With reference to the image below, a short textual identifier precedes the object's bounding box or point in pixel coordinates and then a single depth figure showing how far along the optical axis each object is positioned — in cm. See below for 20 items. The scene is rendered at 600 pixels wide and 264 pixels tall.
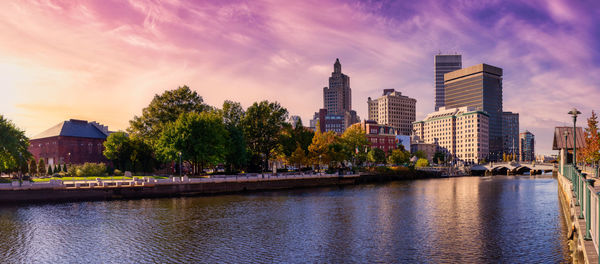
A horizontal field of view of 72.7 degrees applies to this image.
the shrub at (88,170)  8538
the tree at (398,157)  16438
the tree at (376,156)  15900
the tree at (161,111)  9938
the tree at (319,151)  11006
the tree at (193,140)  8250
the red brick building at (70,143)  10994
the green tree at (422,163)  17540
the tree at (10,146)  6944
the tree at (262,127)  10769
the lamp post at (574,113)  4075
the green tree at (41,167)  9571
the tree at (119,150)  9419
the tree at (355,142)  14362
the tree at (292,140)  10875
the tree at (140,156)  9381
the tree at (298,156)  10600
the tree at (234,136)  9344
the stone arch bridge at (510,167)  16539
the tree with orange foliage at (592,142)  5572
